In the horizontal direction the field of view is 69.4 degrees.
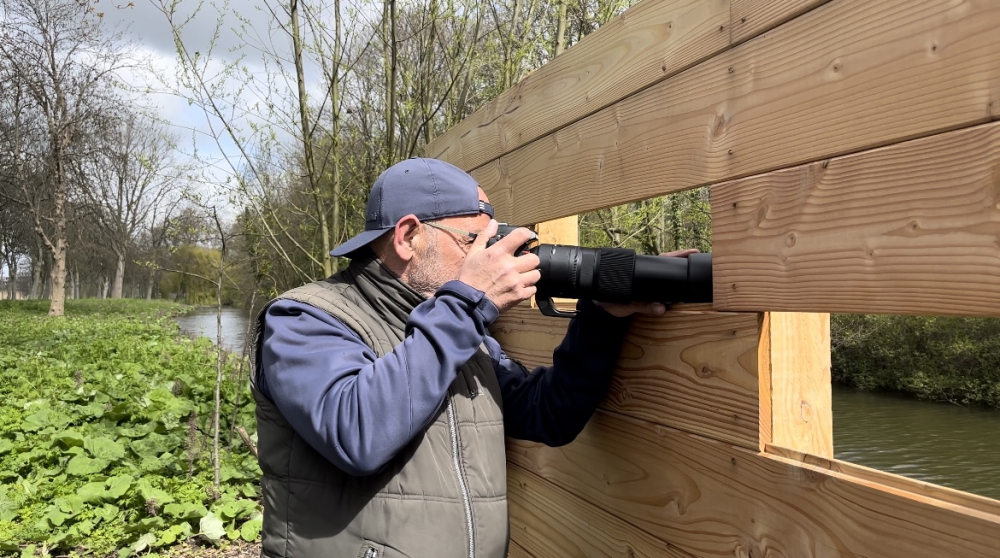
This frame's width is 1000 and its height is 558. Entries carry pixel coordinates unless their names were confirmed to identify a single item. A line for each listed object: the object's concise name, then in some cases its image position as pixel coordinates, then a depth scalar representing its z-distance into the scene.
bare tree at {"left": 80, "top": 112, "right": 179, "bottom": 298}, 30.34
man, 1.56
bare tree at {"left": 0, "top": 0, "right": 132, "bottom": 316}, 19.38
